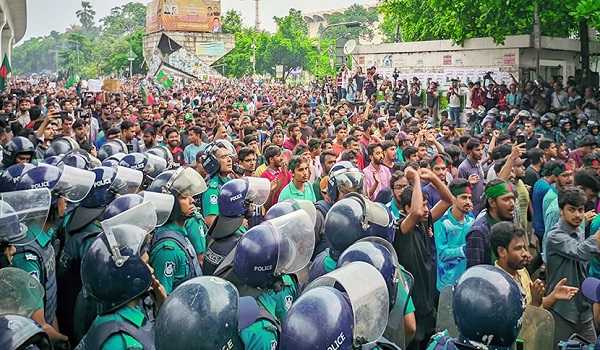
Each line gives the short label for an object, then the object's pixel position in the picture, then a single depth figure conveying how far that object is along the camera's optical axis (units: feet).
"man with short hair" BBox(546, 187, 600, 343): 16.33
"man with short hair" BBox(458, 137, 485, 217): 27.71
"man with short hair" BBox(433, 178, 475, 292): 18.07
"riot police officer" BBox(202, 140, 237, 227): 21.90
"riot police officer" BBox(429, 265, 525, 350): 10.36
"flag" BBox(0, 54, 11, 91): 63.67
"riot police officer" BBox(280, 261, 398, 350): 9.19
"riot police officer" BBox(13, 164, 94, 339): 14.89
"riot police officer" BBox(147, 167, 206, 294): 15.23
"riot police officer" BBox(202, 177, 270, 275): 17.43
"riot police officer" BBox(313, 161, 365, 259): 18.42
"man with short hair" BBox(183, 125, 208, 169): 33.73
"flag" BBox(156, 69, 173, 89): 97.00
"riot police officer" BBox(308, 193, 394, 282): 14.70
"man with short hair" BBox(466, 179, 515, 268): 17.07
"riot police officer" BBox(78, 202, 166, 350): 11.05
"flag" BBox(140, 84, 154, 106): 71.89
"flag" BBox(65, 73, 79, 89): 80.15
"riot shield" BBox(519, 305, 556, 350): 12.96
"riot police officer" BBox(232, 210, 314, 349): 12.57
